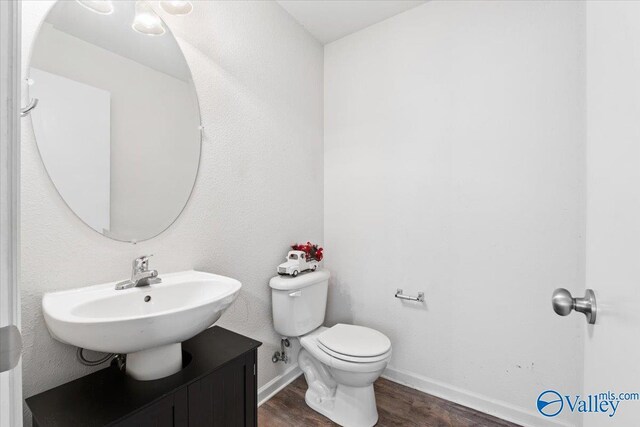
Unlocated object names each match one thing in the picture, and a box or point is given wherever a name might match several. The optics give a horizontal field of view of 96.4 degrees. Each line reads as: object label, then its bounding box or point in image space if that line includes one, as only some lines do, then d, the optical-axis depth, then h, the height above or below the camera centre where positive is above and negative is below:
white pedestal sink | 0.76 -0.32
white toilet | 1.47 -0.75
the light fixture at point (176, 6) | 1.22 +0.88
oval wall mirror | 0.97 +0.37
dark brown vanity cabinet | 0.78 -0.55
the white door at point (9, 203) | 0.35 +0.01
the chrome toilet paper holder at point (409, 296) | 1.81 -0.55
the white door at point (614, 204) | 0.43 +0.01
